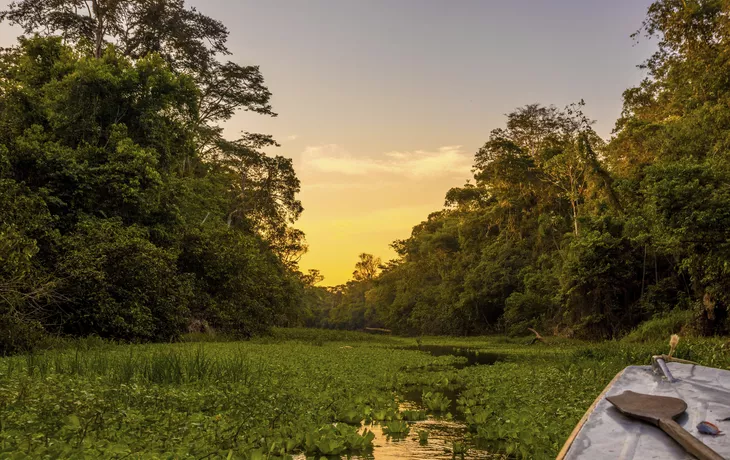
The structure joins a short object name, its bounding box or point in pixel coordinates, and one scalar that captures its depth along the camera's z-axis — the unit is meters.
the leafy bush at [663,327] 18.42
